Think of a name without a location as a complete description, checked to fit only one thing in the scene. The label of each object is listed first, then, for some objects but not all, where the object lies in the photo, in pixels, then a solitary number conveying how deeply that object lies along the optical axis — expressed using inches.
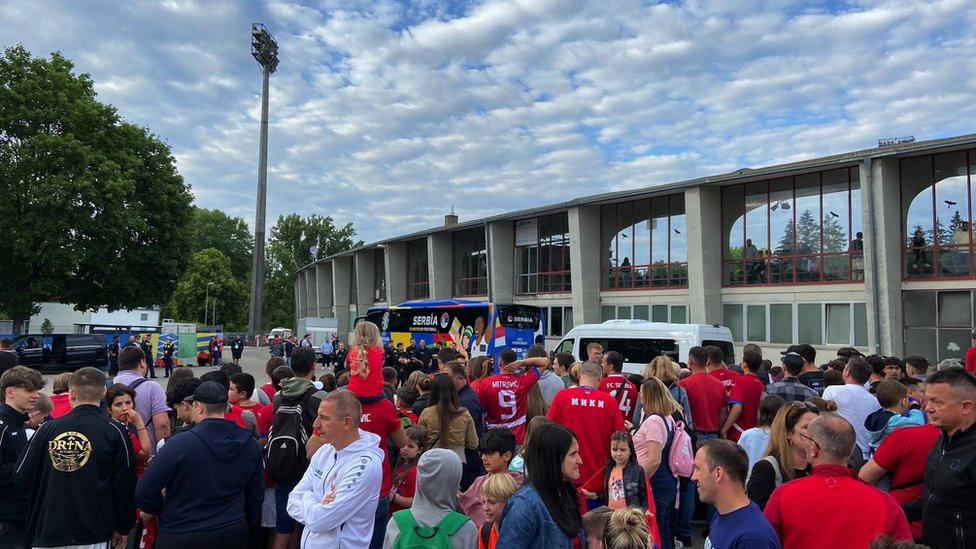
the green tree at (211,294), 3213.6
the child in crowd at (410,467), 201.2
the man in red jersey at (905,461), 153.8
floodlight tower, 1897.1
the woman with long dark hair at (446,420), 219.8
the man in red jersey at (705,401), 276.4
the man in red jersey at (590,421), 212.5
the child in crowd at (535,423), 123.6
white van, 633.6
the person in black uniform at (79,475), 157.4
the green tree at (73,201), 1063.6
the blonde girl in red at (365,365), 198.8
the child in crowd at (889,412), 192.5
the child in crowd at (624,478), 190.5
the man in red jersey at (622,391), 265.1
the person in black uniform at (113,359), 1112.2
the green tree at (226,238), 3850.9
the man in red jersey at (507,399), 266.5
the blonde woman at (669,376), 254.8
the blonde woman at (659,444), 210.5
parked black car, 1029.9
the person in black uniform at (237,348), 1355.1
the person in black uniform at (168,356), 1143.6
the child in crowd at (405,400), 245.4
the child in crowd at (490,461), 155.6
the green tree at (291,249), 3284.9
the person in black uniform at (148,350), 989.2
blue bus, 979.3
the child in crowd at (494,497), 127.9
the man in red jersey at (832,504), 112.7
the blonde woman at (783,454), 155.8
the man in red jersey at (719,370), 290.4
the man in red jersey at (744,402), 286.7
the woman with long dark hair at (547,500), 109.9
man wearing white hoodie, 132.6
